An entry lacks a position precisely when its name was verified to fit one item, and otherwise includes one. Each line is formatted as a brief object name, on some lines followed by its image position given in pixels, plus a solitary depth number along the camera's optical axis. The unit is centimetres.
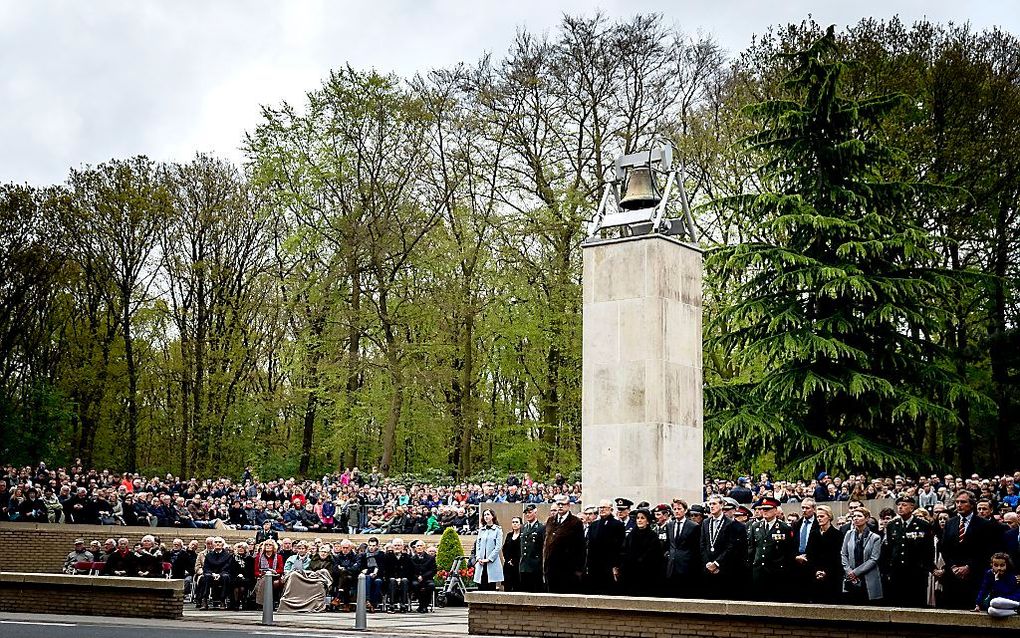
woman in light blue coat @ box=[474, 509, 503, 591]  2184
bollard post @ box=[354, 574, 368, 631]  1775
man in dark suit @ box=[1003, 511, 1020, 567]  1286
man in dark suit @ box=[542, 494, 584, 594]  1582
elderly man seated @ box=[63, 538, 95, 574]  2553
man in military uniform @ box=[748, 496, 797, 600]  1416
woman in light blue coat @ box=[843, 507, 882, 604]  1387
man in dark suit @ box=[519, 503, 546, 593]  1639
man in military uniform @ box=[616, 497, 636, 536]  1611
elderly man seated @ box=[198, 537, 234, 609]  2305
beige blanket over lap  2286
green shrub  2723
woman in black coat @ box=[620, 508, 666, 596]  1496
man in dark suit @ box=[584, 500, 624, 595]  1541
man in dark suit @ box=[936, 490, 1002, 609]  1313
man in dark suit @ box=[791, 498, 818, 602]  1400
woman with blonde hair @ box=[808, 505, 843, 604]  1392
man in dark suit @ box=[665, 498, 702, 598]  1475
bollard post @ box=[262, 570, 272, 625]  1888
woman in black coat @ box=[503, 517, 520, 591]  1659
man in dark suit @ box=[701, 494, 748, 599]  1448
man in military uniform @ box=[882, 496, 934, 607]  1360
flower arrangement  2645
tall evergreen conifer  2986
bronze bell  2042
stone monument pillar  1881
